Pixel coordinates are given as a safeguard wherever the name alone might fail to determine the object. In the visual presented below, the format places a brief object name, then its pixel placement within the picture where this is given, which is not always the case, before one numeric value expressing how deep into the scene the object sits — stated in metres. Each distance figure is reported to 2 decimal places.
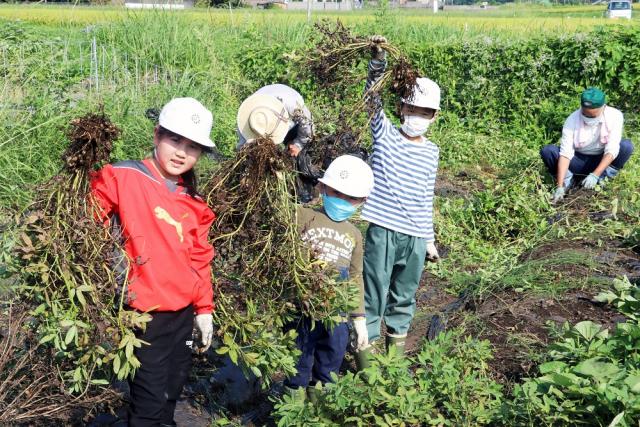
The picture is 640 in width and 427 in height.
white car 35.06
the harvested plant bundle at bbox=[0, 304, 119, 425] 3.43
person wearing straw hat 4.89
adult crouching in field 8.09
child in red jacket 3.36
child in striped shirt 4.63
